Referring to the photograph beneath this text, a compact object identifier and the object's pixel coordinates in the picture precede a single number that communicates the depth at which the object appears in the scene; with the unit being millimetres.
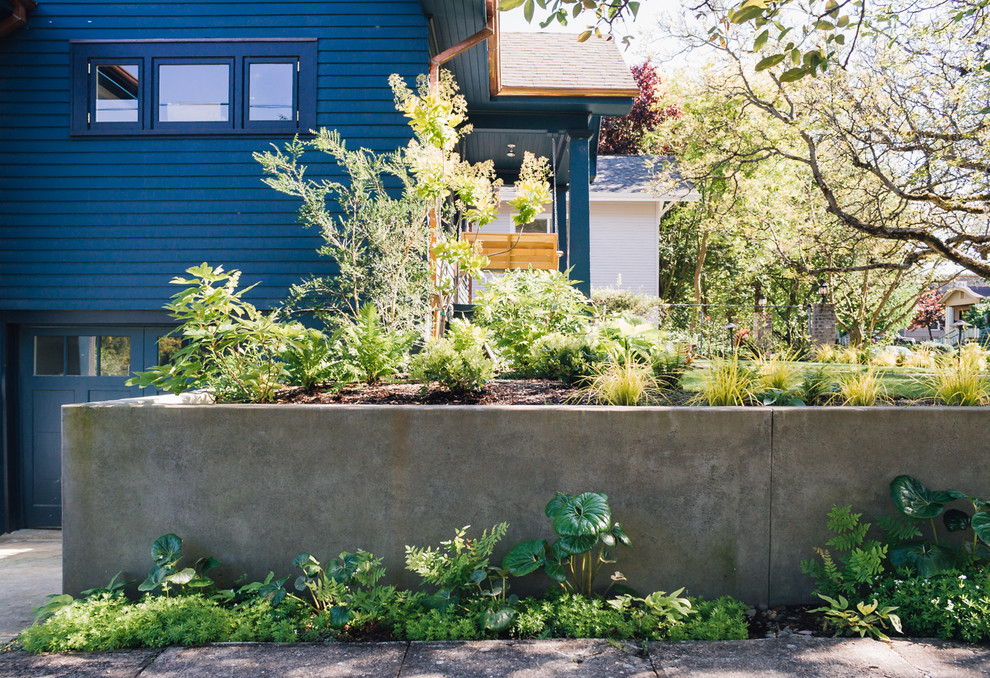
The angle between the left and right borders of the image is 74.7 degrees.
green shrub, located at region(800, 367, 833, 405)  4016
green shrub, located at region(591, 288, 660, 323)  13633
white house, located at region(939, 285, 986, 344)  29531
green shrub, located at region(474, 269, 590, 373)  5125
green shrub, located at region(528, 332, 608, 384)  4480
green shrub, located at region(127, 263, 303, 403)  3961
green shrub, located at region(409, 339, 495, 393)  3994
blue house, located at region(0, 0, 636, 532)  6516
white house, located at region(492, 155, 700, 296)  15469
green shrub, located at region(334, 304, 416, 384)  4422
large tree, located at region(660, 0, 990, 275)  6957
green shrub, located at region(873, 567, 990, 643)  3043
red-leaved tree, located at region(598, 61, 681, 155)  22094
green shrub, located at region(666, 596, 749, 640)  3105
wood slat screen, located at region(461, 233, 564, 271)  8606
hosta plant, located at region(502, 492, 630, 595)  3137
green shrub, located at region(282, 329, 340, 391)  4234
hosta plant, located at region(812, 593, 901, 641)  3078
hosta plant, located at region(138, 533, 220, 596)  3346
